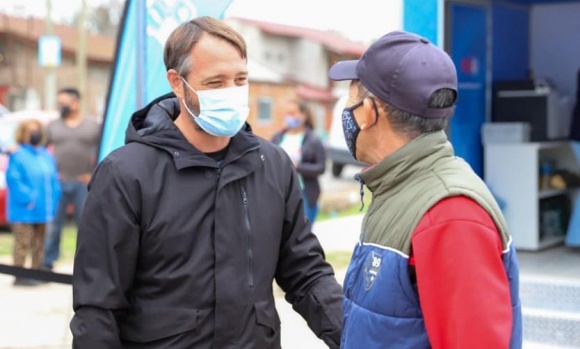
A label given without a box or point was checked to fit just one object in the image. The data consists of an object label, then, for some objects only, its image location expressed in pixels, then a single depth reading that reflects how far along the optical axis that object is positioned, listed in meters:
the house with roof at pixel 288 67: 43.00
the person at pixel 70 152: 9.04
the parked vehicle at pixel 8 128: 11.81
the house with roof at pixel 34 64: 38.69
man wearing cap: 1.72
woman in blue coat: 8.48
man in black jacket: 2.47
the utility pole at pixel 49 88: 25.23
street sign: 16.84
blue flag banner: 4.41
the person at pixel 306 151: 8.92
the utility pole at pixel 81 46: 30.94
